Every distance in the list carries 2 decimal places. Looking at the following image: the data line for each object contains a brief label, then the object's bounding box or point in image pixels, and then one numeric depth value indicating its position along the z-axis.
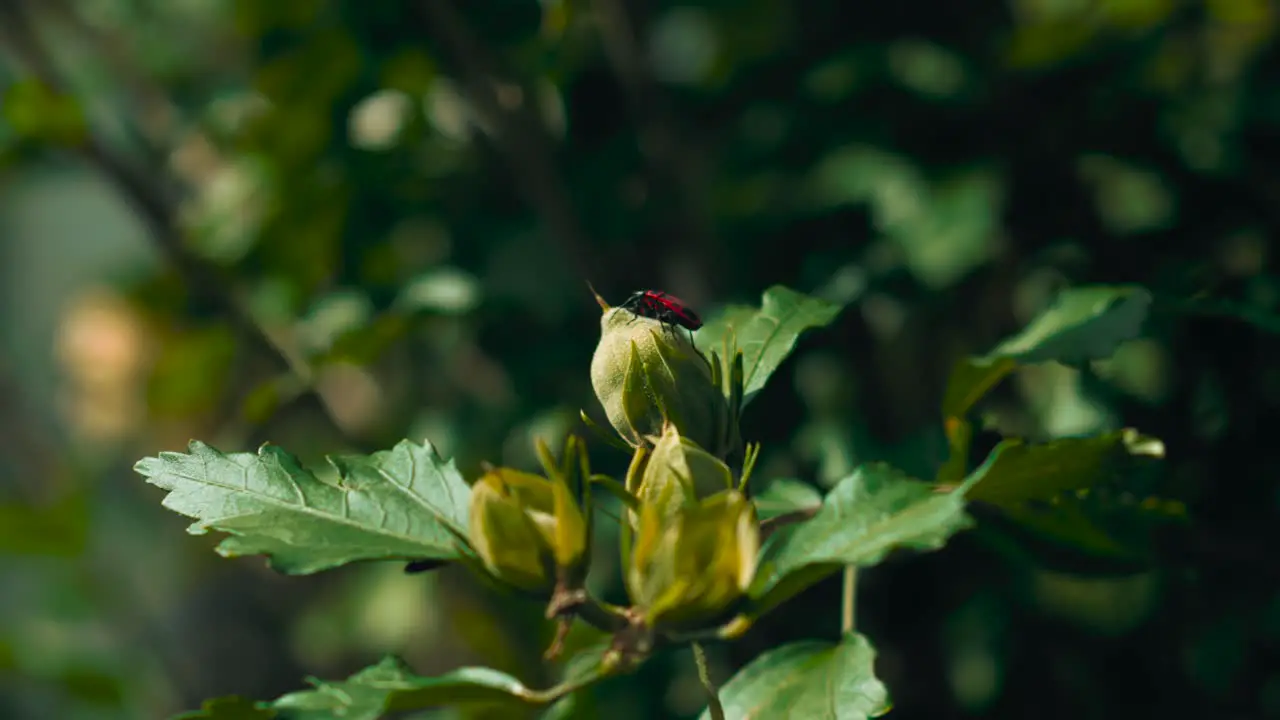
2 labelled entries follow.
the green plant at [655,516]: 0.72
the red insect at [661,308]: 0.75
